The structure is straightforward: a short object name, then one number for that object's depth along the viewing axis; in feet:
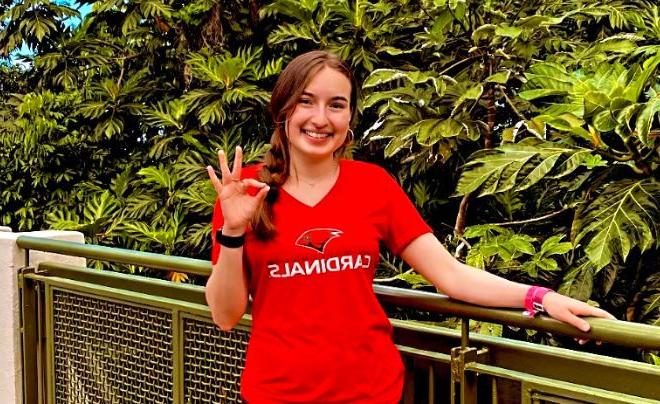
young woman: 5.74
